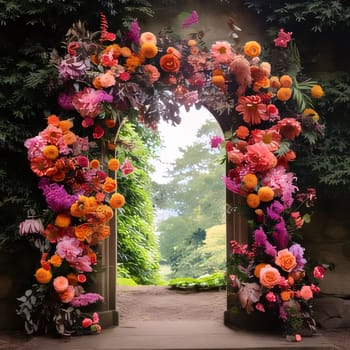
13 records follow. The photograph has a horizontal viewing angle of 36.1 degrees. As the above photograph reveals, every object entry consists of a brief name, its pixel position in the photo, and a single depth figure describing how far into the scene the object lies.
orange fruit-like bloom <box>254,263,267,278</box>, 4.01
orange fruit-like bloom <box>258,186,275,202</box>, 3.98
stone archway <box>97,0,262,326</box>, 4.54
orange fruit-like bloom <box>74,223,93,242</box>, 3.99
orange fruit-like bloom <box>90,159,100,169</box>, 4.13
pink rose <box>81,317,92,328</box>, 4.12
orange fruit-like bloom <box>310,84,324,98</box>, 4.27
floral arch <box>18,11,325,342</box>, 4.00
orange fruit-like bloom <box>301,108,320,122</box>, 4.21
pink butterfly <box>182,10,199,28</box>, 4.22
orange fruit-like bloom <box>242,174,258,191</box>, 4.03
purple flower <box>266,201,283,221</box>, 4.05
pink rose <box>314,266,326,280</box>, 4.05
